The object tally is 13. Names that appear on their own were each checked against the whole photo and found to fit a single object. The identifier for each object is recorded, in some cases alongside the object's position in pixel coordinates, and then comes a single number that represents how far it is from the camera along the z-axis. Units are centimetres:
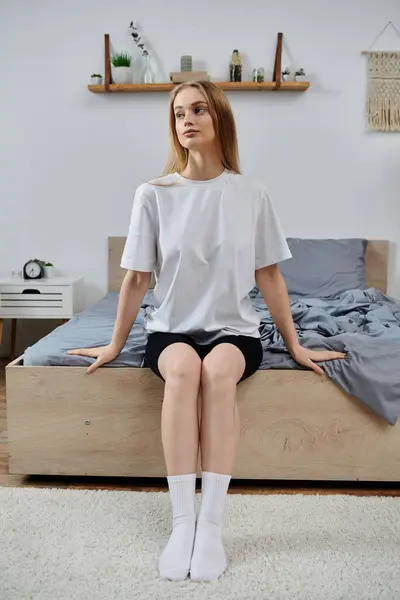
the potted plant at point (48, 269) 376
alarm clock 368
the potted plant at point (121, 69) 368
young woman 167
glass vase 372
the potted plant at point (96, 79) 372
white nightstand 355
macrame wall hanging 370
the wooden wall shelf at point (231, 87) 364
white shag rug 148
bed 201
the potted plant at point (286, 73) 367
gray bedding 197
